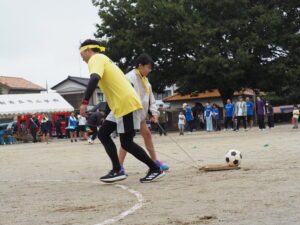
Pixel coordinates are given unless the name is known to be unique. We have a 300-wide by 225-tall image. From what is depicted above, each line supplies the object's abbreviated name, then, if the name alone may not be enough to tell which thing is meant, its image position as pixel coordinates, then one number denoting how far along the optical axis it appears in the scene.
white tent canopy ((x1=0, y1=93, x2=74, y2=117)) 35.84
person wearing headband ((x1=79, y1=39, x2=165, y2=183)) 6.50
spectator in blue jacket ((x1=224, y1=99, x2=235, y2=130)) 27.17
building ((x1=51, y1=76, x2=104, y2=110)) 64.81
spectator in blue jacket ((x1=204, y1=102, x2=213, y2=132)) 28.34
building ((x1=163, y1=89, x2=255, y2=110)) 50.22
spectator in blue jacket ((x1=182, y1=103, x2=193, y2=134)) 29.47
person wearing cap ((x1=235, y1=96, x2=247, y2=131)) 25.22
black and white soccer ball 7.71
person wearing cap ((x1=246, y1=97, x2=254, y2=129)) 25.27
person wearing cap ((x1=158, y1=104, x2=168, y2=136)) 28.28
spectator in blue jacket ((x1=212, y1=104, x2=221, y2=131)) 28.80
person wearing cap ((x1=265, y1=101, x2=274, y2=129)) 27.08
